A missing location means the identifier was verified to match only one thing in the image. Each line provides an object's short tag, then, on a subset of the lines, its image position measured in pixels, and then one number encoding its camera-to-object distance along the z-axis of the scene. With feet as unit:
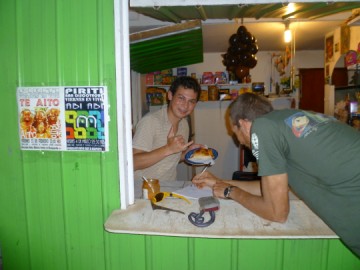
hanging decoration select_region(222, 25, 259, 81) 11.88
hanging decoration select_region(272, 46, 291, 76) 17.16
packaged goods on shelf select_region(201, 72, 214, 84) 19.33
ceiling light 12.92
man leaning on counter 3.99
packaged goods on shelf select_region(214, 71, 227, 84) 19.22
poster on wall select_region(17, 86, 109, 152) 4.88
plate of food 6.58
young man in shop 6.74
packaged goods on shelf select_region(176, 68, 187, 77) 19.65
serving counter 4.20
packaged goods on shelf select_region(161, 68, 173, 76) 18.54
